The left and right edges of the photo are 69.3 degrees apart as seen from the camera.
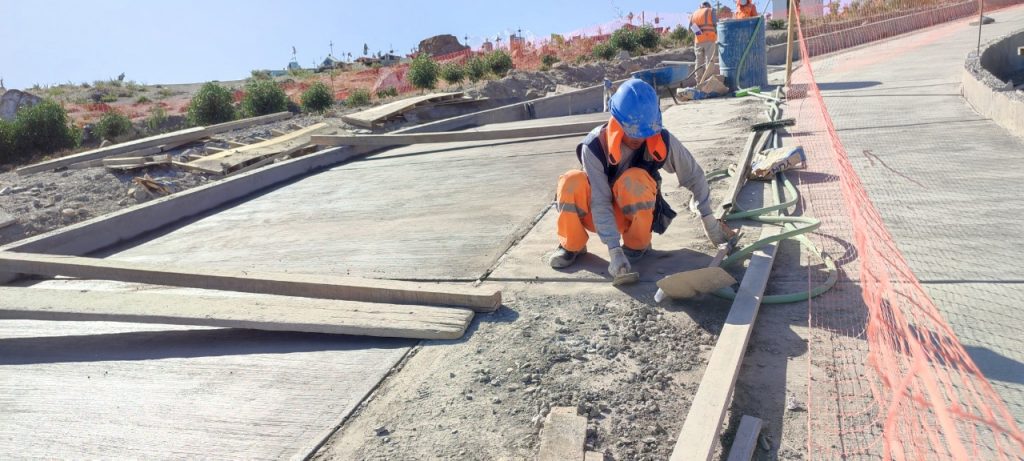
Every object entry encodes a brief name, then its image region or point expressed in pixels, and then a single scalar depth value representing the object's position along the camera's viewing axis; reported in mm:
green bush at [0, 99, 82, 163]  15477
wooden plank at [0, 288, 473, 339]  3633
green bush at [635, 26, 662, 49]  24611
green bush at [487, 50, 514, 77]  20580
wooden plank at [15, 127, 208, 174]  9727
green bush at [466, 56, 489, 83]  20336
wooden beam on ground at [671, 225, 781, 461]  2403
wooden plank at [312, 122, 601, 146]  8680
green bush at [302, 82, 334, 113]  15734
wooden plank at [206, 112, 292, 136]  11959
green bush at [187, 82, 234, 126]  15812
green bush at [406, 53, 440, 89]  18688
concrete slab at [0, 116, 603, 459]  3031
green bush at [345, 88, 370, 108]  18406
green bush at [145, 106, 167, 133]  20831
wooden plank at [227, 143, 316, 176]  9115
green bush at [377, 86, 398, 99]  22083
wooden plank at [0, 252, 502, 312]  3900
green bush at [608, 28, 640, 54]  24203
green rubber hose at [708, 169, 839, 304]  3637
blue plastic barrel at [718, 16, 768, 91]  12406
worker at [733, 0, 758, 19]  13086
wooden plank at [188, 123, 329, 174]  9031
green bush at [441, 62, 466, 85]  20391
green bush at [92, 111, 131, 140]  18047
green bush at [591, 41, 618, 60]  23562
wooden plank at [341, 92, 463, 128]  11258
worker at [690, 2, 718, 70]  13734
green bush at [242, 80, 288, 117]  15539
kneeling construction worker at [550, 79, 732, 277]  3945
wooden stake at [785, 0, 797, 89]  10922
